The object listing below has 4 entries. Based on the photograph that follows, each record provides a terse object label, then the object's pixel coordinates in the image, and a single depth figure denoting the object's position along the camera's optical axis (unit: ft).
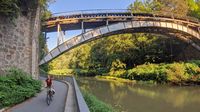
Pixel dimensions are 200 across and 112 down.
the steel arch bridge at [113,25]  57.39
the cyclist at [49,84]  23.82
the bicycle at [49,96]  22.74
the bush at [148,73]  67.21
